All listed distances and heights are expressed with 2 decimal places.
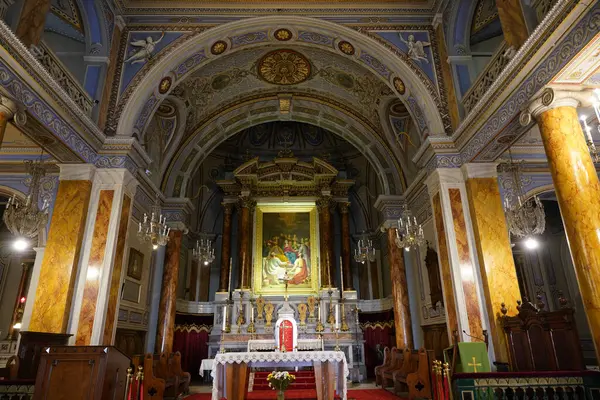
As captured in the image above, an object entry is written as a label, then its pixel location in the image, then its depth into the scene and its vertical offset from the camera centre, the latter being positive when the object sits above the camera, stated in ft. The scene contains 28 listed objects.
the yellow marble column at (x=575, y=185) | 14.25 +5.70
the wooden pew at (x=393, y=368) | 28.43 -1.59
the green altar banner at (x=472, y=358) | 19.22 -0.67
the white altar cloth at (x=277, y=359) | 19.79 -0.60
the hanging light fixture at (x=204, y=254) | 37.01 +8.25
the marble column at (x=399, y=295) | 32.96 +4.05
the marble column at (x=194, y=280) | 43.44 +7.01
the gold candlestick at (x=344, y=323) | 35.99 +1.87
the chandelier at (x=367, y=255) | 36.58 +7.77
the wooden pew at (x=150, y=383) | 22.12 -1.82
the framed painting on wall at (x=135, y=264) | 28.84 +5.93
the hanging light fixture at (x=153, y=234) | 23.65 +6.44
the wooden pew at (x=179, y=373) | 27.39 -1.67
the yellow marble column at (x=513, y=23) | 18.39 +14.24
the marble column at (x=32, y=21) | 18.17 +14.47
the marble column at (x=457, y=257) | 21.81 +4.74
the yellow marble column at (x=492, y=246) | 21.29 +5.15
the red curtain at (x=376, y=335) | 40.11 +0.96
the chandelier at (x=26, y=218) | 20.97 +6.65
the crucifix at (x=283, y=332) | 23.74 +0.80
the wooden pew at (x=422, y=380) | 23.53 -2.00
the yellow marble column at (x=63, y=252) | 20.93 +5.12
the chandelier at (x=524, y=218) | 21.20 +6.33
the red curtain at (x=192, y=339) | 39.11 +0.81
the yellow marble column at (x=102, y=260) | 21.54 +4.82
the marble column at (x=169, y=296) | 32.63 +4.16
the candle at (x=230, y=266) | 39.91 +7.84
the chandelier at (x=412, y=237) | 24.37 +6.22
